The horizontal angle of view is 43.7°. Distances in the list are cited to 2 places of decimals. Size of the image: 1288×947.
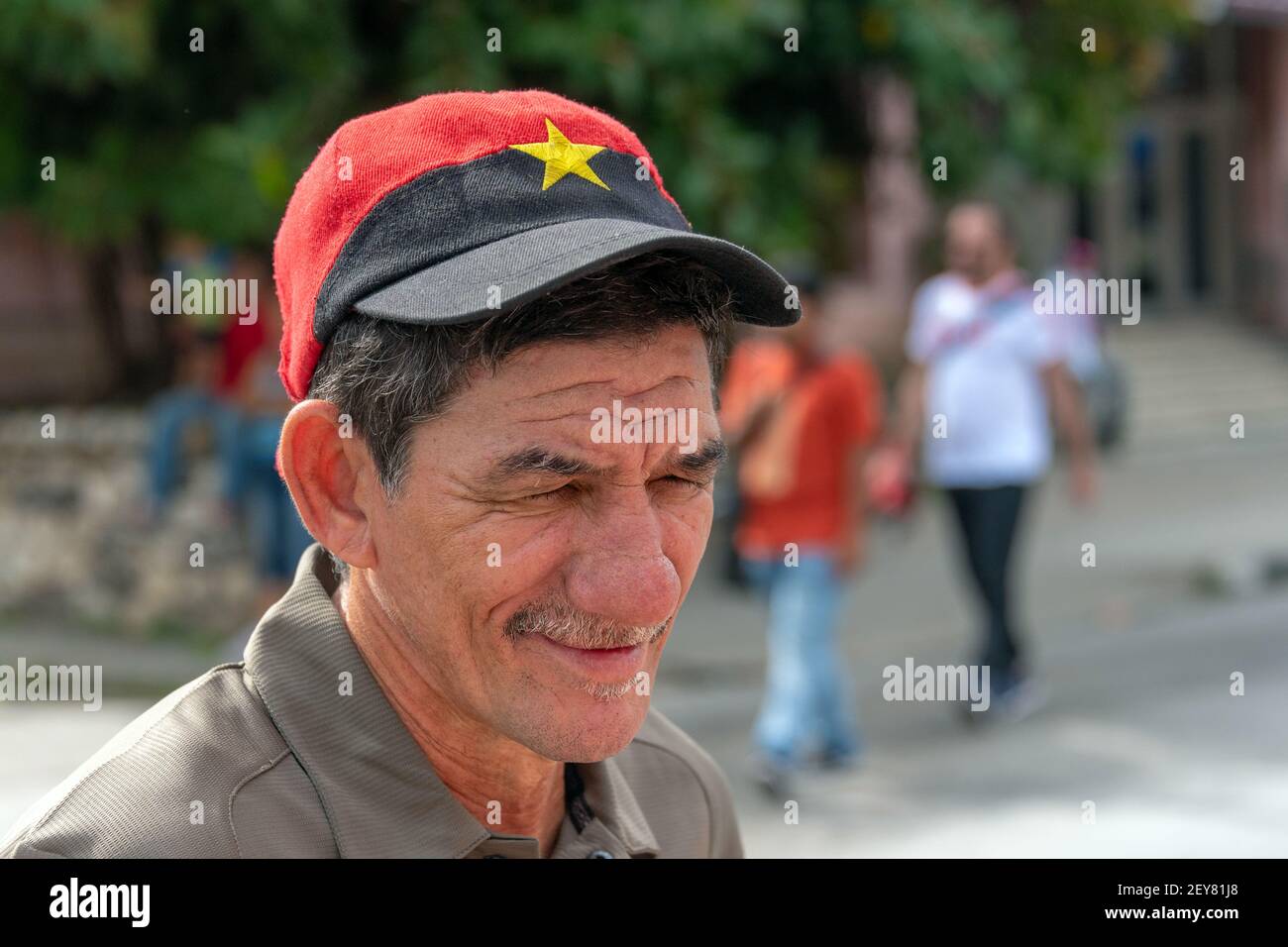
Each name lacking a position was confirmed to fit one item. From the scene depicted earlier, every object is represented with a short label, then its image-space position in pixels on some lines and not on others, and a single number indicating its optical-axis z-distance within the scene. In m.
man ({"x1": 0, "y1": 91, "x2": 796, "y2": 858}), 1.41
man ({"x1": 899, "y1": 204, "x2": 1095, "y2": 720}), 6.84
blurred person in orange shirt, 6.17
